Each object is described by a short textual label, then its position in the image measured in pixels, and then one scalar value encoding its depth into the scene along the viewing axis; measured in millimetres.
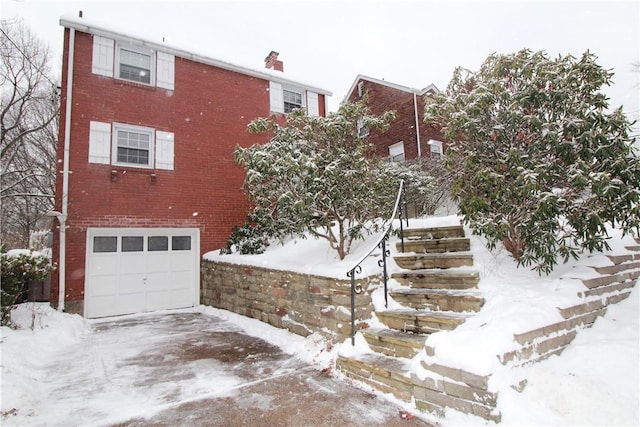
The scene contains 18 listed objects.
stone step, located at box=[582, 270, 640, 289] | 4230
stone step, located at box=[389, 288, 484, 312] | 4047
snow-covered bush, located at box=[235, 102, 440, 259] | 5973
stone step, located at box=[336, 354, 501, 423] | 2906
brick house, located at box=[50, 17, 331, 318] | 8609
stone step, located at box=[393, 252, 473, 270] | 4795
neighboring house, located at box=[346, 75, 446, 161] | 14805
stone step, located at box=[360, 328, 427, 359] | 3879
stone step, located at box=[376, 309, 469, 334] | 3879
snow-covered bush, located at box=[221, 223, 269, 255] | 8844
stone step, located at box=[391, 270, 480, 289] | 4391
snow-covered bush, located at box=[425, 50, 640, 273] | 3994
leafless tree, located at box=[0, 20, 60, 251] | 12242
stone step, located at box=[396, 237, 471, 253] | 5137
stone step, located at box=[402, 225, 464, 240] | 5461
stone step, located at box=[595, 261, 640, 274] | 4493
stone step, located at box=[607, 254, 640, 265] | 4789
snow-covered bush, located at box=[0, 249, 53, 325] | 6266
